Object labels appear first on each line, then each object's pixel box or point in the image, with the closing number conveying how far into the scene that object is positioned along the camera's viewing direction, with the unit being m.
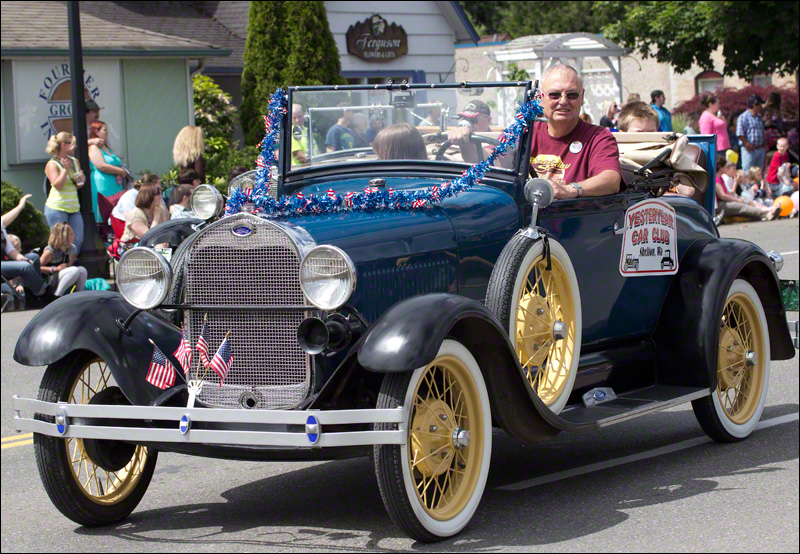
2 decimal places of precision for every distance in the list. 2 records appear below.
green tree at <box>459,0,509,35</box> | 50.44
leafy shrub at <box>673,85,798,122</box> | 27.22
